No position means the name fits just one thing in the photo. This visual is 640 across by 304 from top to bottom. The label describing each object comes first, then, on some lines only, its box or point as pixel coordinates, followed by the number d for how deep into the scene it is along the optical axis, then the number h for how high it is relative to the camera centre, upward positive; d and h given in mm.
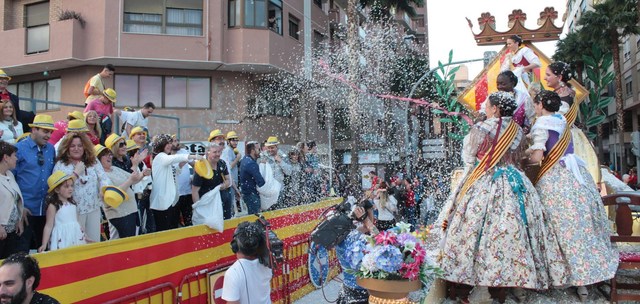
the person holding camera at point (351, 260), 4320 -785
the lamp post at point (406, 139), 15288 +1015
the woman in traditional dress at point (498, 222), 4066 -476
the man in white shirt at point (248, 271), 3856 -810
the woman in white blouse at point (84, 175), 5090 -67
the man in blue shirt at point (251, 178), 7930 -170
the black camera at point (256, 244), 3984 -609
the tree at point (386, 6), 26797 +8650
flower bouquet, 3551 -707
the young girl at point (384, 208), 11602 -980
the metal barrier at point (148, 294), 4064 -1066
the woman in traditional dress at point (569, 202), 4156 -323
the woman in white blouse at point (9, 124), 6121 +565
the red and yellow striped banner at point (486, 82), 7492 +1258
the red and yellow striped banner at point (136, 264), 3627 -807
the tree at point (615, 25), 30328 +8567
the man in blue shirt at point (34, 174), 4897 -48
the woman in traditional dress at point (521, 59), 6582 +1385
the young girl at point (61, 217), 4555 -438
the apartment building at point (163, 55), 20016 +4513
